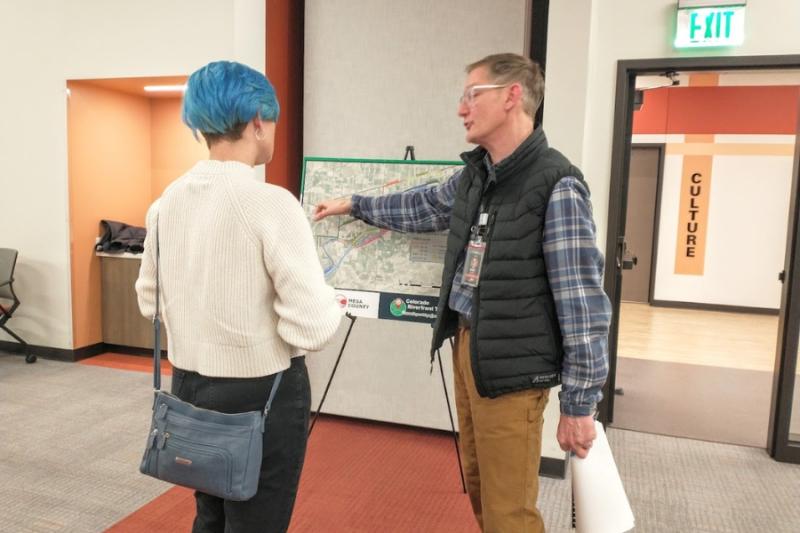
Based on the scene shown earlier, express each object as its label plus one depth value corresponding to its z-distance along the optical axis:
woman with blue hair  1.24
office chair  4.59
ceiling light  4.76
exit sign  3.12
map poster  2.42
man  1.52
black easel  2.81
